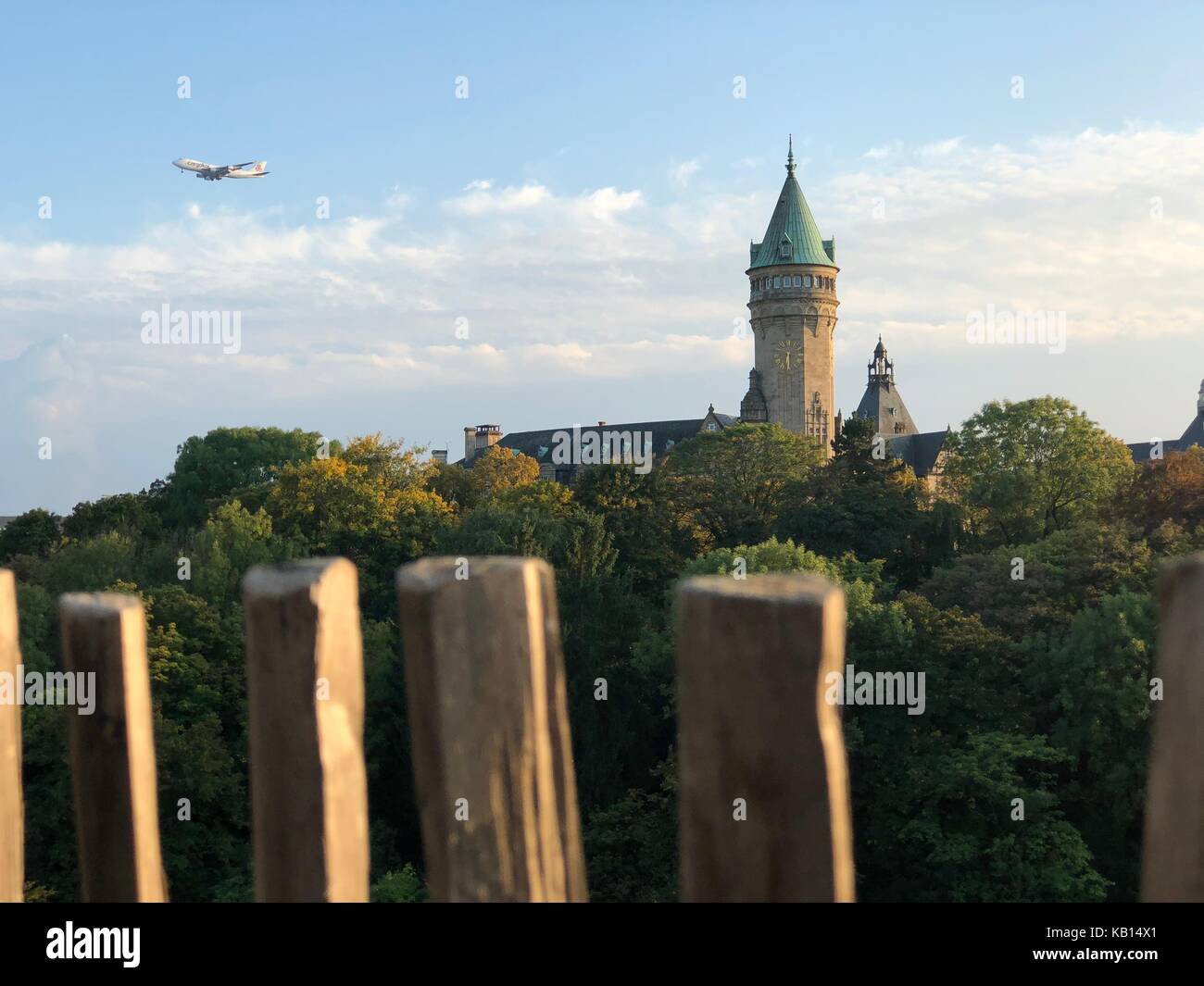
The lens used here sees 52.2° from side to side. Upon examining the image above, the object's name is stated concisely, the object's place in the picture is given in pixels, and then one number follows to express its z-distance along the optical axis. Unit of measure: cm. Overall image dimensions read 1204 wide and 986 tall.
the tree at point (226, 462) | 6969
